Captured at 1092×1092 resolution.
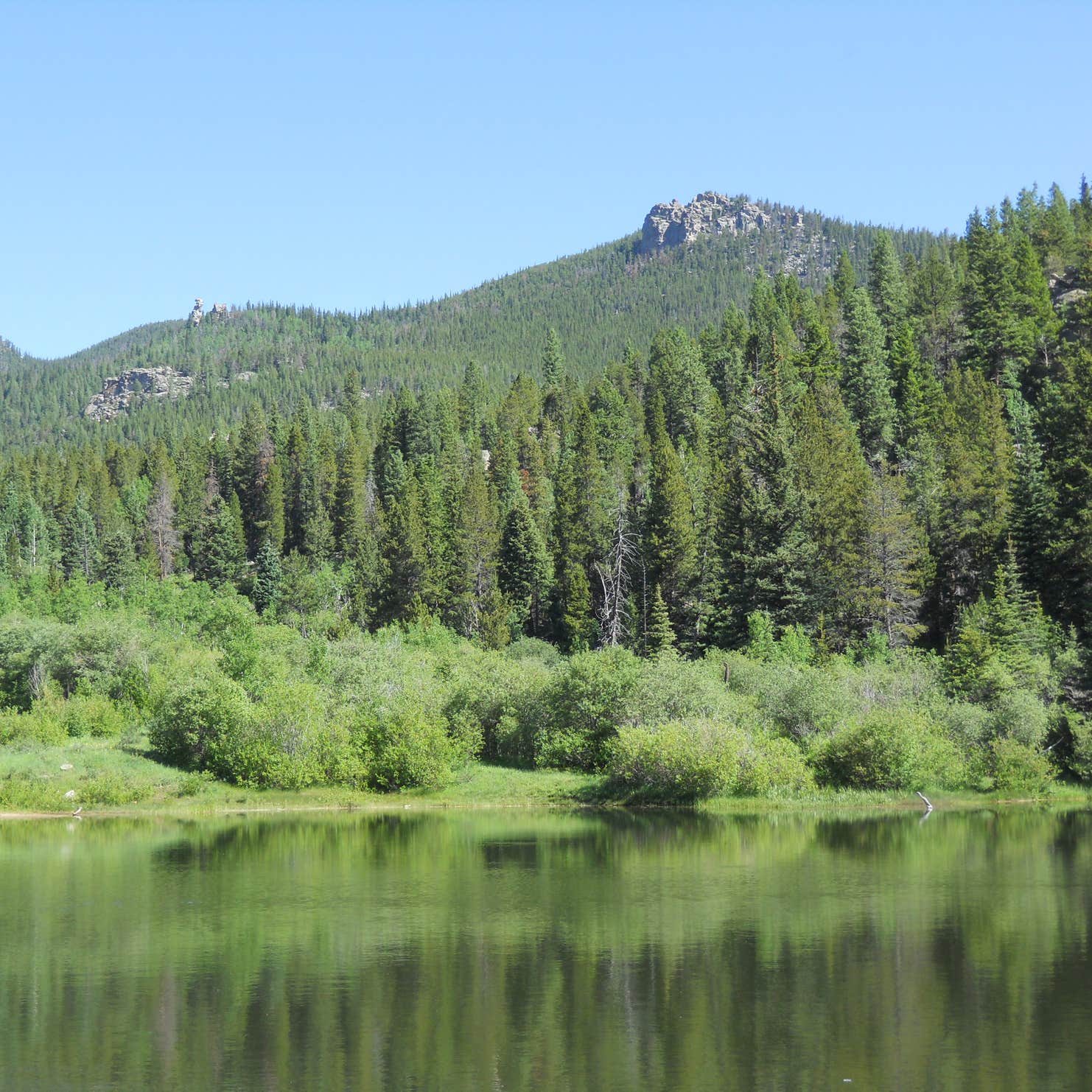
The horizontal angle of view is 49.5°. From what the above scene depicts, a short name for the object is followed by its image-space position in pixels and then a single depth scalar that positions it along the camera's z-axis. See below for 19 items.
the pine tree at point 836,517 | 90.19
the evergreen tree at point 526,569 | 113.75
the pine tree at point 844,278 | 148.88
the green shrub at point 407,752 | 71.81
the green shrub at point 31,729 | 77.81
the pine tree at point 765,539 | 91.38
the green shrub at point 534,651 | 101.31
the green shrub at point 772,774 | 66.69
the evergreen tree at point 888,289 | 133.25
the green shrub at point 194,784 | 70.56
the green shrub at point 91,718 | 81.38
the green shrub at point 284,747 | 71.44
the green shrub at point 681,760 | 66.12
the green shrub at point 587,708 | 73.38
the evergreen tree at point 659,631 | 92.00
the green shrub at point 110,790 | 69.00
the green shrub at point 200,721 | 72.31
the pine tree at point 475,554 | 113.38
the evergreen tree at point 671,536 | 100.38
